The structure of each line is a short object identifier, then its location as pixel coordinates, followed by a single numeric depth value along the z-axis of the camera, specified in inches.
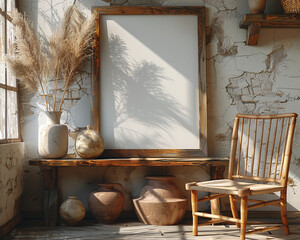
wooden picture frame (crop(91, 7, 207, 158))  126.0
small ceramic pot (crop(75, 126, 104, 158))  117.2
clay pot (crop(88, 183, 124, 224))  117.8
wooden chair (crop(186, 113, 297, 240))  96.3
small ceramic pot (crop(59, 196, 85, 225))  116.3
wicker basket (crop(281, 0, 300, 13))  119.0
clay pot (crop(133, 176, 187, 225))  116.5
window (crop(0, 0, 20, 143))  114.3
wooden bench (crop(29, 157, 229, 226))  115.7
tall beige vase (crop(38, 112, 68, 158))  118.3
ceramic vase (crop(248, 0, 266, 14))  120.5
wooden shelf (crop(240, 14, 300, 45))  119.5
